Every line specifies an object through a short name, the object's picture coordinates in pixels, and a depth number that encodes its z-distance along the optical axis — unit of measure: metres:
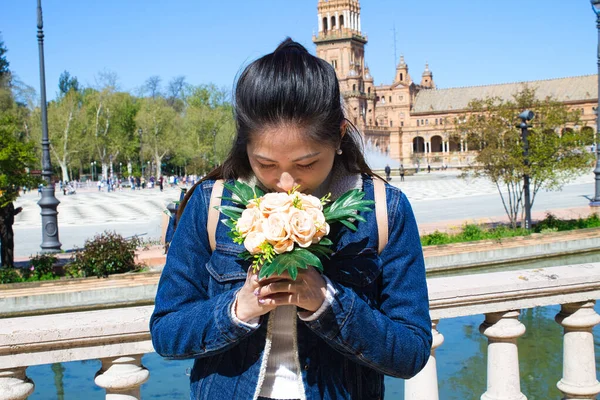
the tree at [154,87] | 84.19
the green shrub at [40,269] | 13.12
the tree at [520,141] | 17.44
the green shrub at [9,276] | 12.73
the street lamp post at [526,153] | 16.45
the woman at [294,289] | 1.65
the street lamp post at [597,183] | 21.20
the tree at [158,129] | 61.84
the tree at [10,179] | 13.45
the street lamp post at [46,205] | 15.35
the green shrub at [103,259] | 12.94
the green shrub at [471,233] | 16.72
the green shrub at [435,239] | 16.13
